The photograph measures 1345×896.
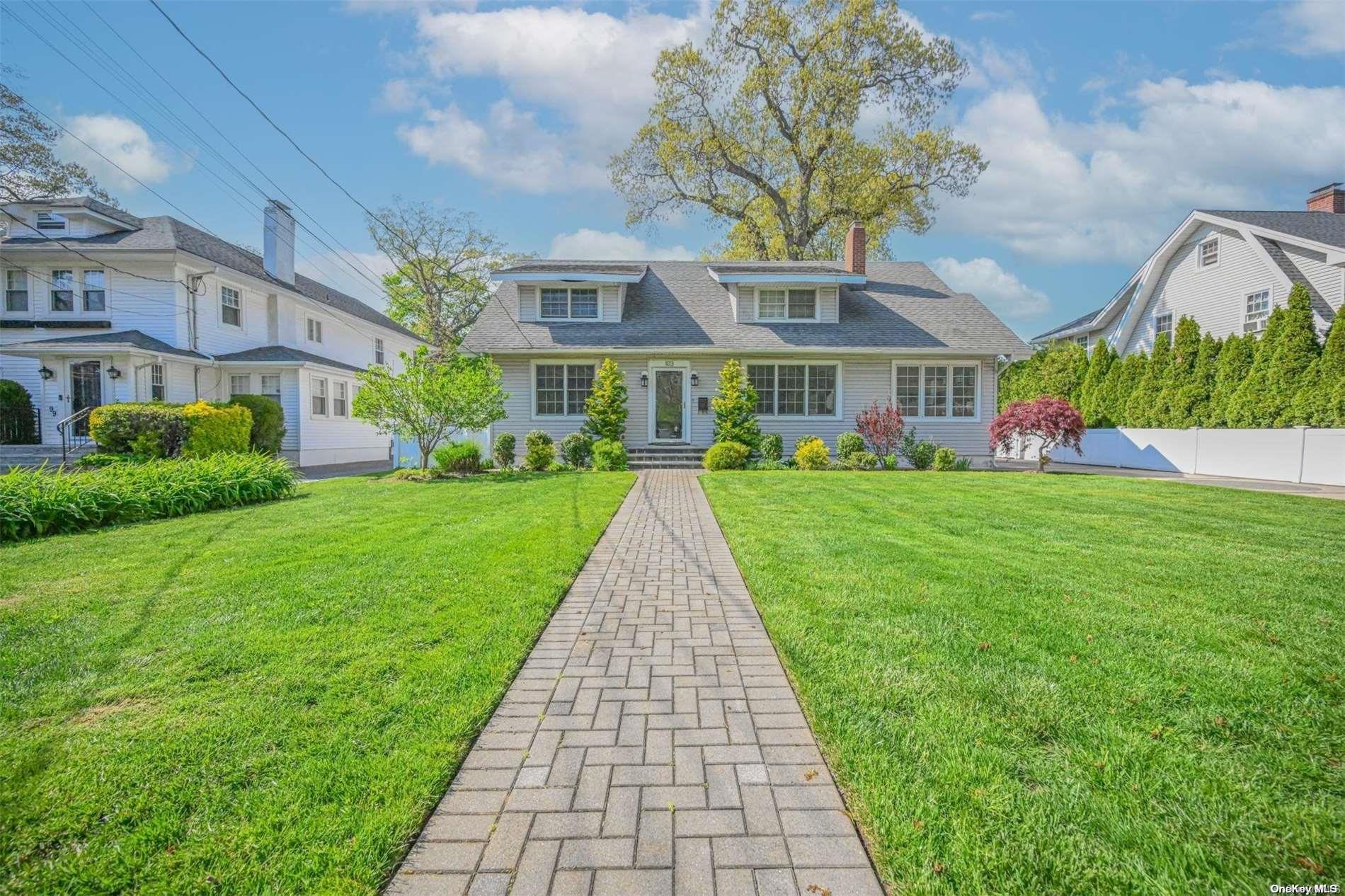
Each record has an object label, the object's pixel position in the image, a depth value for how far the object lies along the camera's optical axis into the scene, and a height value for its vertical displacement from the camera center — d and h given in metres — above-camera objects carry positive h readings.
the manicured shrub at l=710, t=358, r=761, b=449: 15.49 +0.45
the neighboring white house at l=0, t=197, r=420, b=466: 16.11 +3.06
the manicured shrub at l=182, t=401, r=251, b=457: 12.72 -0.12
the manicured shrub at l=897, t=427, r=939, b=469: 15.59 -0.67
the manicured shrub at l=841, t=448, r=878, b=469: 14.95 -0.87
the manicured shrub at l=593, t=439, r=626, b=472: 14.41 -0.78
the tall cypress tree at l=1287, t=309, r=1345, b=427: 13.20 +0.94
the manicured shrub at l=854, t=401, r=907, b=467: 15.20 -0.08
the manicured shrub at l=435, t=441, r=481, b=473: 13.20 -0.74
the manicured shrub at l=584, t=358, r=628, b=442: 15.49 +0.53
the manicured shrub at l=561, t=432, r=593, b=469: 14.95 -0.64
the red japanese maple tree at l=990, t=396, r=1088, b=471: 14.66 +0.13
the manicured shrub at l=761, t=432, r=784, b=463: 15.39 -0.55
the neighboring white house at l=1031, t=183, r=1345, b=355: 16.98 +5.07
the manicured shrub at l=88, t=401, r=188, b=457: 12.10 -0.03
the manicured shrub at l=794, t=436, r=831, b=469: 14.91 -0.75
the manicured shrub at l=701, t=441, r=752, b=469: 14.65 -0.76
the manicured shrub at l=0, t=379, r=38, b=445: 15.92 +0.21
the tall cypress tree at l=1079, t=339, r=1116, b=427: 20.09 +1.40
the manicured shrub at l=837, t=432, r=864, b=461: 15.26 -0.46
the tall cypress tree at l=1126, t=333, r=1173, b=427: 17.95 +1.17
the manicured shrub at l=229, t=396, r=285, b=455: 16.19 +0.03
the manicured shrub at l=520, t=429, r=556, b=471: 14.49 -0.64
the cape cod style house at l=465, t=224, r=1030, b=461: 16.33 +2.02
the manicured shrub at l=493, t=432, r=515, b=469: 14.80 -0.65
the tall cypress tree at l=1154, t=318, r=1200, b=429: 17.17 +1.60
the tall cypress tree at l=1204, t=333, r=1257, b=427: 15.59 +1.55
